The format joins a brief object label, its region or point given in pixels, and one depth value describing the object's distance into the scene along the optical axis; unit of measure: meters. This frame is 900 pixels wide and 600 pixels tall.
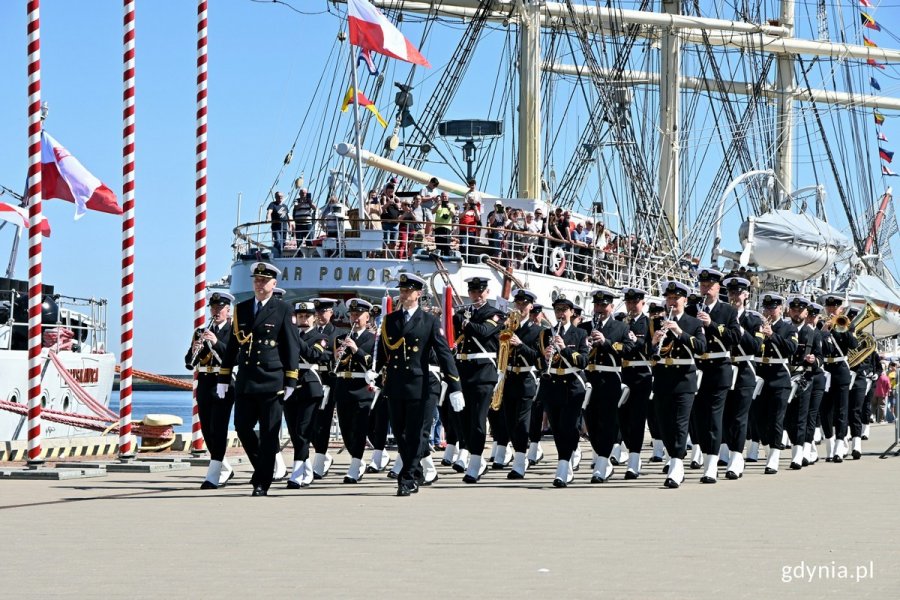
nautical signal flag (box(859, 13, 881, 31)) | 56.32
